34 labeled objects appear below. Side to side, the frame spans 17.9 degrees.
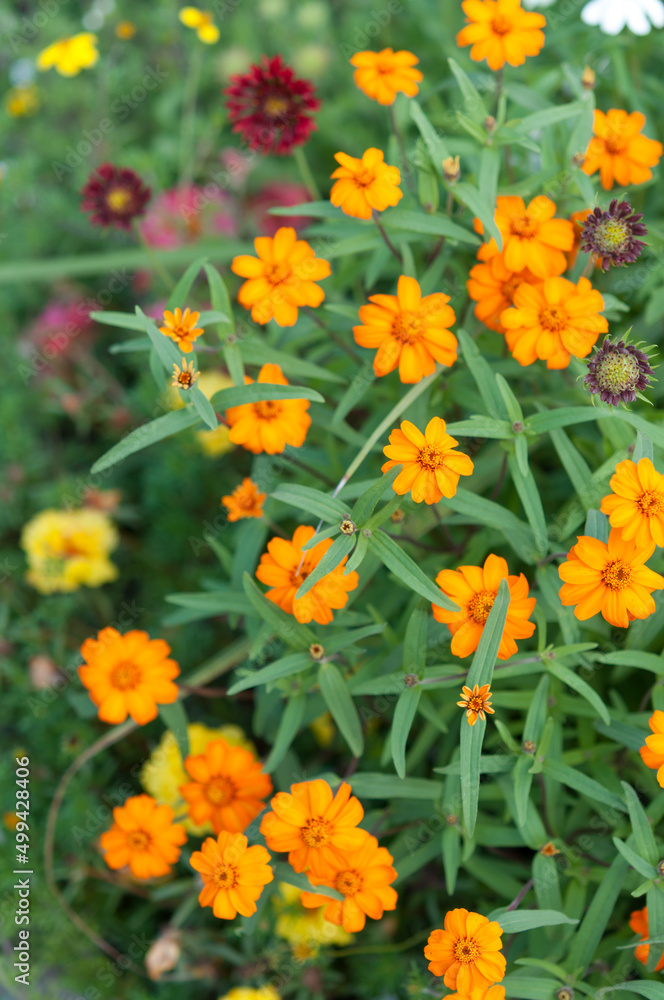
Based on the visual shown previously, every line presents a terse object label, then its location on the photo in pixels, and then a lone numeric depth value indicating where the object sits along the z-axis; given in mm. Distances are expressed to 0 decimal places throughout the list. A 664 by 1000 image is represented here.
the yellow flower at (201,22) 1065
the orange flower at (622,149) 961
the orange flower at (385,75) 962
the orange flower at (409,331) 919
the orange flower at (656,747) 879
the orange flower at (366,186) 918
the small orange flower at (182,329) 915
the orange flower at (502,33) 938
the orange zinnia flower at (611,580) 883
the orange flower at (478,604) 894
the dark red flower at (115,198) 1013
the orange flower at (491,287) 940
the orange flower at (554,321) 914
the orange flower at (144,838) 945
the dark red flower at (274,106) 976
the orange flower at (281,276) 925
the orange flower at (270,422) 924
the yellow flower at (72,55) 1110
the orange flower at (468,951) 869
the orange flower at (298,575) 900
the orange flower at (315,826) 892
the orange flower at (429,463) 883
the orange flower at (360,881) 893
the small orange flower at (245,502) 940
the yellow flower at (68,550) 1089
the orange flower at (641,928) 904
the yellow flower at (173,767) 1014
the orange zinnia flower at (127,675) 942
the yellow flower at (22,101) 1241
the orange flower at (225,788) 945
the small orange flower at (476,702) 878
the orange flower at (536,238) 929
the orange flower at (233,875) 888
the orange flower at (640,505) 879
